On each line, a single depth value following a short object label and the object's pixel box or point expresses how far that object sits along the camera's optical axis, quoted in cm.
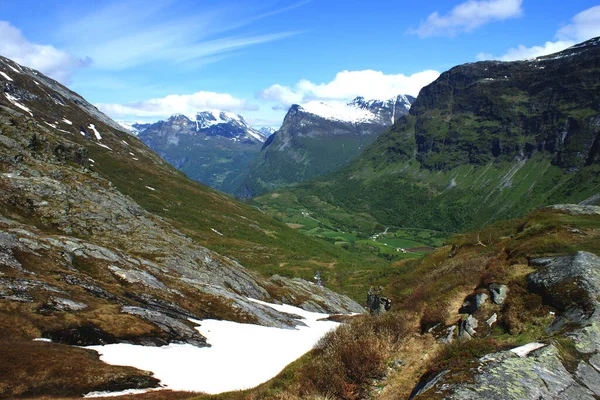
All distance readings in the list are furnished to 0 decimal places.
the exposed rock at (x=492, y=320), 2071
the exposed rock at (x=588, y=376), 1255
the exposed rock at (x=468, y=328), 2041
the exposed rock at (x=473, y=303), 2283
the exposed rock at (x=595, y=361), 1367
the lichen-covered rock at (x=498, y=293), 2219
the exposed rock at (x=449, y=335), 2073
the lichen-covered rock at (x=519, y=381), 1145
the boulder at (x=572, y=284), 1777
